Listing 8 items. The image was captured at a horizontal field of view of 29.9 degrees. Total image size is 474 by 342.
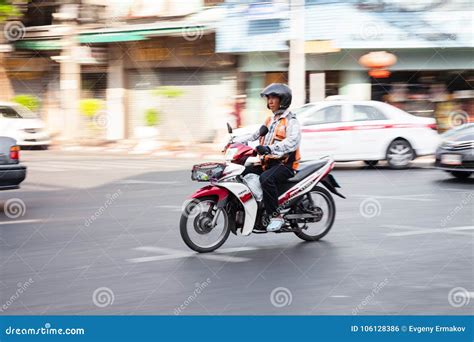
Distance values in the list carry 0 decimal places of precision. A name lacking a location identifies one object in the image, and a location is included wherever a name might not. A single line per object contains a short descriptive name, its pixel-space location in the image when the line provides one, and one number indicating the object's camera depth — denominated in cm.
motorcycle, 877
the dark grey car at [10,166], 1173
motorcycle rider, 886
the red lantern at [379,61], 2547
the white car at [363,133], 1878
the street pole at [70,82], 3244
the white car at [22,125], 2642
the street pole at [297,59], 2389
